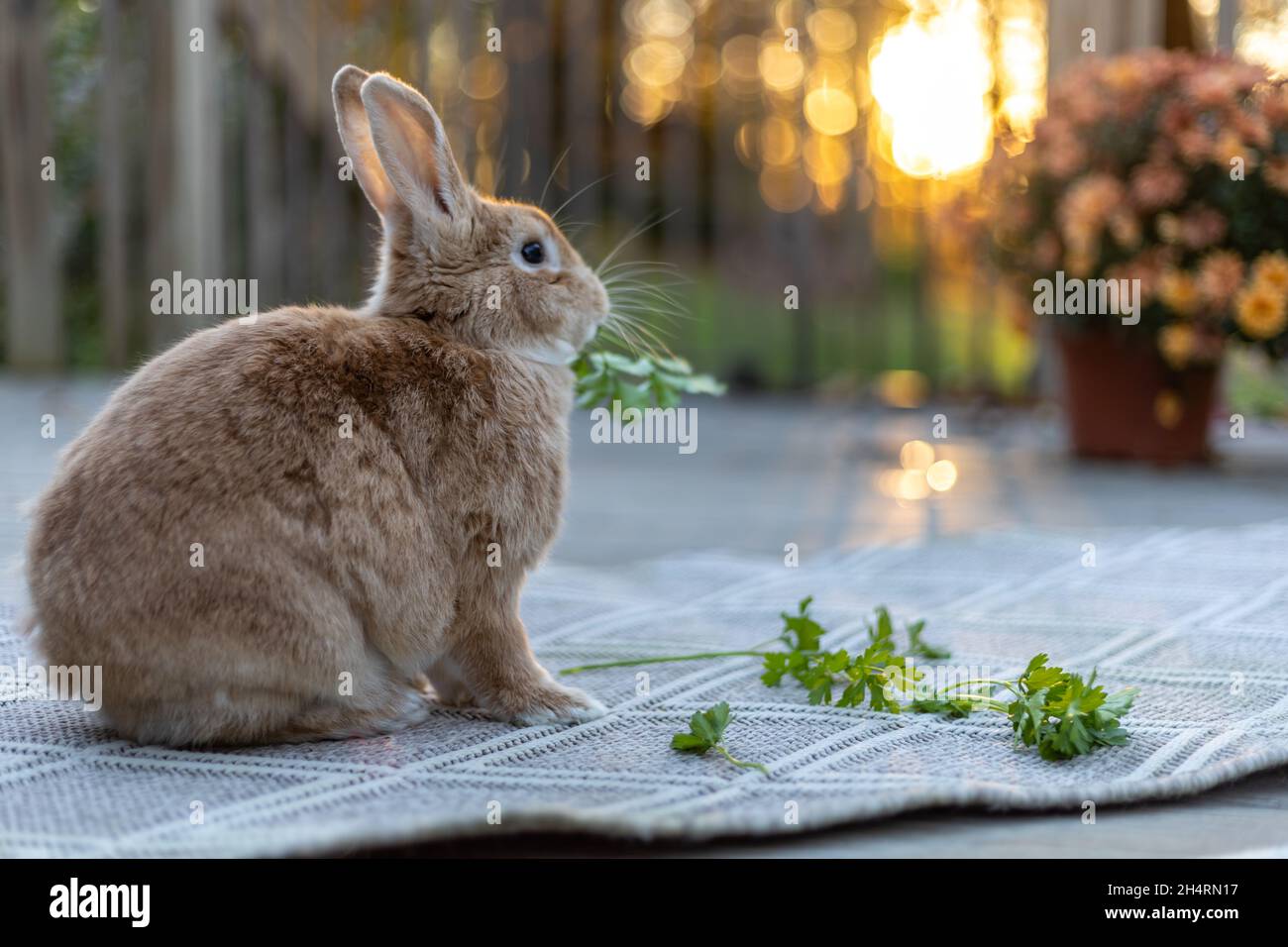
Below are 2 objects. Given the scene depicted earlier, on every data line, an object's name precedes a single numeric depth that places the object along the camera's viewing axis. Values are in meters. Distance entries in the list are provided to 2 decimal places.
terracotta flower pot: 3.01
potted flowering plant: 2.75
